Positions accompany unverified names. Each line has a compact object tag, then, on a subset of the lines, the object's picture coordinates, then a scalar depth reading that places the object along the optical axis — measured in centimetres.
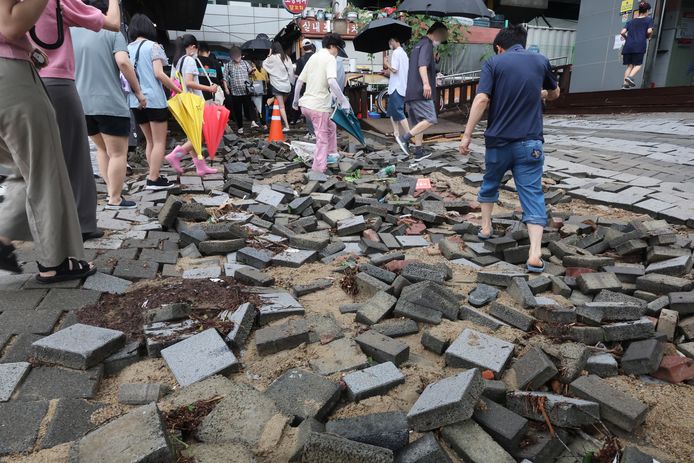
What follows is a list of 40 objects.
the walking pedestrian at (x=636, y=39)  1009
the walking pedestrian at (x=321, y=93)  644
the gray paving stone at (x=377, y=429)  182
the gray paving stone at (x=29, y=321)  262
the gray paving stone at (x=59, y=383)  215
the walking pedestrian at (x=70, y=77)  316
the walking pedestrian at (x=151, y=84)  544
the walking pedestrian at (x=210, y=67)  798
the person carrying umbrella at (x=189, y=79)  656
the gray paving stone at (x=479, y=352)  237
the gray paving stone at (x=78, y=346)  229
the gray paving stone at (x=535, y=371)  228
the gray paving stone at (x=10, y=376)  212
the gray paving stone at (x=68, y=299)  290
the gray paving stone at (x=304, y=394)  206
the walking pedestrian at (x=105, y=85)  439
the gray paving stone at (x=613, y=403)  204
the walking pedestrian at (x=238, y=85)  1087
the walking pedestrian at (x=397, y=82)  791
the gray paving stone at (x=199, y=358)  230
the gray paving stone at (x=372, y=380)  220
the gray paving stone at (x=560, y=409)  204
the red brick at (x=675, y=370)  241
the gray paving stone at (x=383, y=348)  245
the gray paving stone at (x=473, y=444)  182
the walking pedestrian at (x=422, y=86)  734
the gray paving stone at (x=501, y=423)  191
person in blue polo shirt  369
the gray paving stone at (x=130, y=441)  164
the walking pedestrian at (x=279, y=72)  1045
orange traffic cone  949
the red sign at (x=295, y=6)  1464
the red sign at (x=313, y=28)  1443
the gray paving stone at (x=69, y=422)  189
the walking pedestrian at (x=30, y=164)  267
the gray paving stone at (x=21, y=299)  286
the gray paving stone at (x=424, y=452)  175
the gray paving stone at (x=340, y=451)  163
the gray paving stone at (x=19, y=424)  185
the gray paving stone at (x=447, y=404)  192
